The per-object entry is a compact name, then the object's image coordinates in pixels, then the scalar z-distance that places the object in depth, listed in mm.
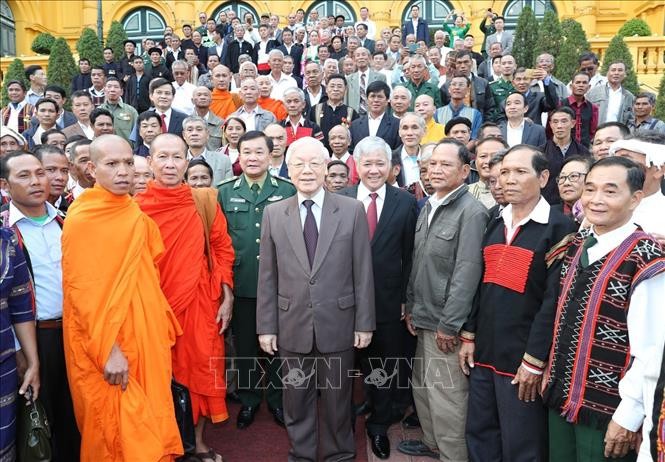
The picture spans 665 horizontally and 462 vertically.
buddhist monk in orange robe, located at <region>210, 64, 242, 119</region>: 7988
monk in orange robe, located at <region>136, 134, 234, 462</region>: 3672
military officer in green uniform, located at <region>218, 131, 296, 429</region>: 4172
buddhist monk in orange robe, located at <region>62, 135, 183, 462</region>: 3150
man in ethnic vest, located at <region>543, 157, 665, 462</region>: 2459
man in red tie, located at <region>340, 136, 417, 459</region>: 3879
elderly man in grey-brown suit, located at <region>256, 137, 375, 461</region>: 3504
